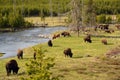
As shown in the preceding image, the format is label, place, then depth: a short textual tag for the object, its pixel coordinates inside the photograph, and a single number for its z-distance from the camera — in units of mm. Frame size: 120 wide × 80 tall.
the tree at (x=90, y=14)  89750
